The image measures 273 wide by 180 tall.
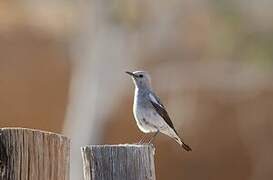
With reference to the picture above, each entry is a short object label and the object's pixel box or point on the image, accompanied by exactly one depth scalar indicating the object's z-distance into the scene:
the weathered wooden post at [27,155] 5.71
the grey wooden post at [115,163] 6.34
